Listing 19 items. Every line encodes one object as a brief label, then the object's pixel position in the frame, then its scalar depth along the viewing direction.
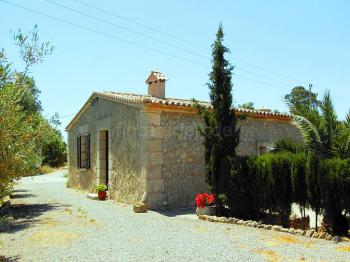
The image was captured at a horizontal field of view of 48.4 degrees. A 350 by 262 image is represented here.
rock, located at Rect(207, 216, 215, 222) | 9.39
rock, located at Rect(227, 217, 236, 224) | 9.11
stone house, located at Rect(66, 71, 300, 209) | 11.23
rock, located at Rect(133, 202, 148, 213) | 10.63
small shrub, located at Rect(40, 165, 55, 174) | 33.84
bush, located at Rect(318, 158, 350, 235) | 7.29
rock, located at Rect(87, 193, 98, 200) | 13.76
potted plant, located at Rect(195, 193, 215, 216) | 9.85
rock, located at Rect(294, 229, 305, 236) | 7.71
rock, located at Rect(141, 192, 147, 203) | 11.08
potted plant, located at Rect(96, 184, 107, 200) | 13.55
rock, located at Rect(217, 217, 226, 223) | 9.25
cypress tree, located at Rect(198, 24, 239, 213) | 9.82
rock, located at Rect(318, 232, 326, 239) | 7.42
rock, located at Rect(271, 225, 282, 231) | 8.15
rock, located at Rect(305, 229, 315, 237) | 7.60
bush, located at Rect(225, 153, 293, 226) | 8.48
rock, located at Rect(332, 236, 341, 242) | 7.18
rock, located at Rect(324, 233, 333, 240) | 7.32
